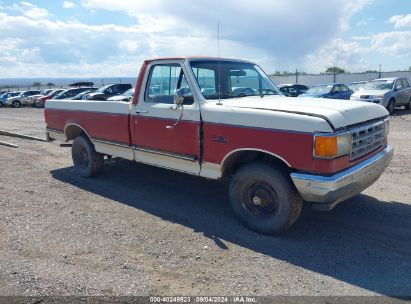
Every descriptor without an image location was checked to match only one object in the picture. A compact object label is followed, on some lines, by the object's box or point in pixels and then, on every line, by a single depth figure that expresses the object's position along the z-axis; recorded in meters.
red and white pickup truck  4.01
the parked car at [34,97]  36.28
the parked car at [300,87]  25.83
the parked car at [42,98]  33.91
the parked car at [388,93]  16.75
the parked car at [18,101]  36.78
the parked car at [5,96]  37.98
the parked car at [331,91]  17.70
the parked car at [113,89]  25.08
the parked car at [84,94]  26.67
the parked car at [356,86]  18.79
